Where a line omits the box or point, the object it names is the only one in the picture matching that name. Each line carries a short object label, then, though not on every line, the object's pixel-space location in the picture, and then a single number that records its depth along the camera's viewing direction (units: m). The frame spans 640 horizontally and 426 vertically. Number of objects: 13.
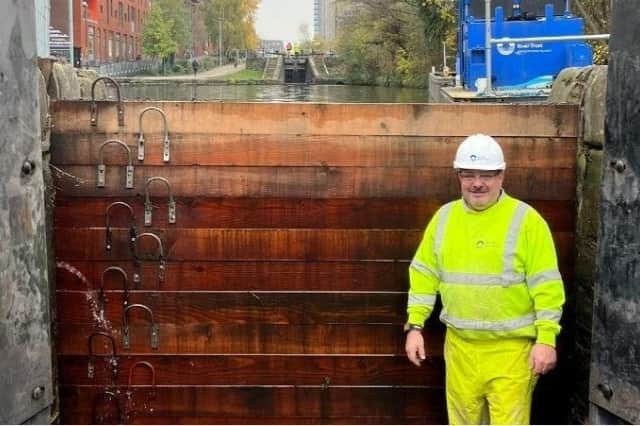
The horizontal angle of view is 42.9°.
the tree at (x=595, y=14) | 23.83
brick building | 55.62
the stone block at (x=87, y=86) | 6.04
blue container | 13.48
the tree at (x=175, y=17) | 73.62
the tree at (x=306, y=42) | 145.75
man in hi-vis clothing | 3.90
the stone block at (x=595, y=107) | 4.71
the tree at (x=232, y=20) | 95.62
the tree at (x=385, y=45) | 51.69
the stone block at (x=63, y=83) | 5.10
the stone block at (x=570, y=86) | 5.16
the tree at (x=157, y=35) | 71.31
